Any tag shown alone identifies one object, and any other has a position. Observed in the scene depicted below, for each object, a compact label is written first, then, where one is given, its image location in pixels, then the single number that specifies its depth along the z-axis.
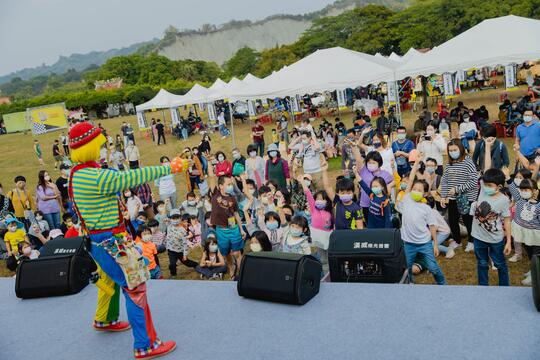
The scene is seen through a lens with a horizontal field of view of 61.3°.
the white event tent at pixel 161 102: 24.06
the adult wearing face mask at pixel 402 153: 8.16
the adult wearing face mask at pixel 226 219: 6.03
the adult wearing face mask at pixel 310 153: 8.18
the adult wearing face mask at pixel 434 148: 7.89
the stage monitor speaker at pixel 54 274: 4.55
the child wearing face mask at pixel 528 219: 4.96
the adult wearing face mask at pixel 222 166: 9.16
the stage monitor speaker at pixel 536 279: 3.09
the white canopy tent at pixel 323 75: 12.70
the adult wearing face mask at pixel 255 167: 8.85
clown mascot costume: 3.11
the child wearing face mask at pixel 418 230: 4.73
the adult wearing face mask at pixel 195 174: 10.14
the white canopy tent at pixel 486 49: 10.64
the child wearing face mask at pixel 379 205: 5.54
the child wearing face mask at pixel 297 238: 5.07
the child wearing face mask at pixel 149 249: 6.28
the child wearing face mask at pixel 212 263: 6.53
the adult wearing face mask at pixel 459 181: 5.76
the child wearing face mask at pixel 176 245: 6.92
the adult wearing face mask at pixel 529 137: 7.61
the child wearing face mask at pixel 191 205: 8.18
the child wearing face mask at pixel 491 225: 4.40
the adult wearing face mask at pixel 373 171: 6.10
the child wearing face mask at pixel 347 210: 5.23
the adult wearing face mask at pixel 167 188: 9.17
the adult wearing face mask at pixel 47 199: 9.20
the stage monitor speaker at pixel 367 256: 4.18
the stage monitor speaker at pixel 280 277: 3.71
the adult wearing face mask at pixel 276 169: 8.22
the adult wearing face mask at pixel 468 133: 8.07
